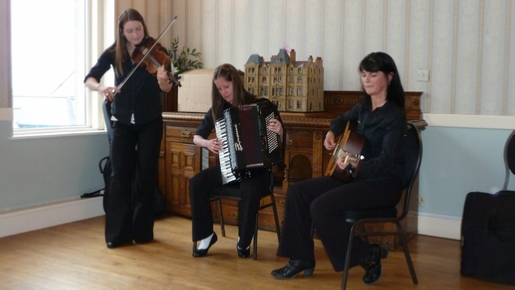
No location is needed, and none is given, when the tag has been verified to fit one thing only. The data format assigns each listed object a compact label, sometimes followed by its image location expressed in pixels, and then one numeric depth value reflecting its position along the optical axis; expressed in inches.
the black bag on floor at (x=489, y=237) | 105.8
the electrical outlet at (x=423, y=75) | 141.3
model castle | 143.4
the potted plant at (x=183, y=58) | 174.4
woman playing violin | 127.8
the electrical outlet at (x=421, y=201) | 145.4
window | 150.6
